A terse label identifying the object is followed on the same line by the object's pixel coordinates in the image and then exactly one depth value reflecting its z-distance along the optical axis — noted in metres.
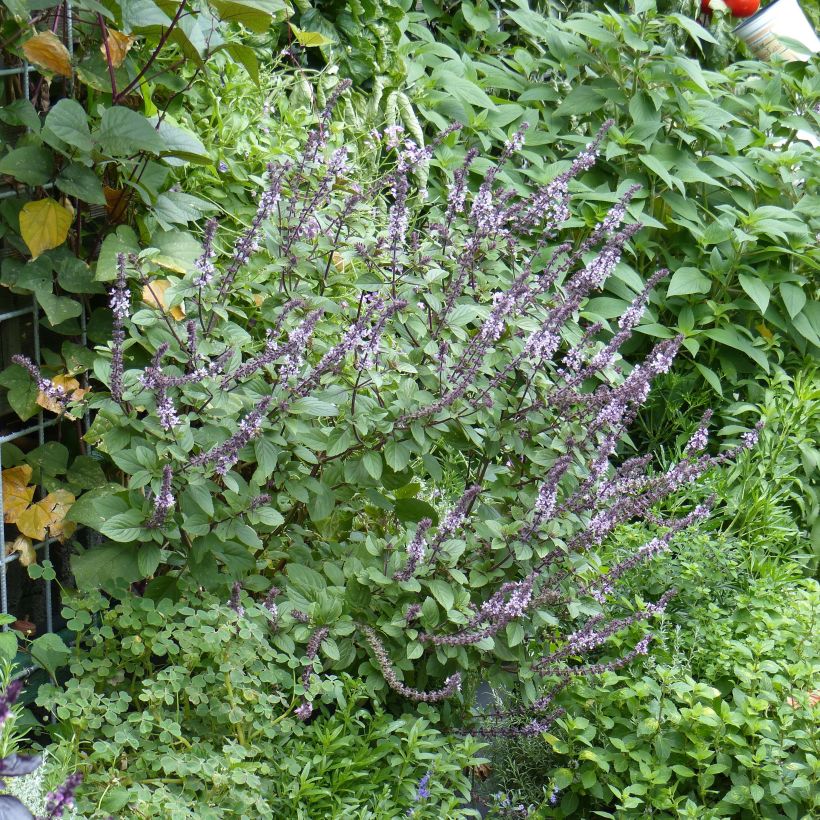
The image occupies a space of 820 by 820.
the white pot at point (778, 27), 5.59
